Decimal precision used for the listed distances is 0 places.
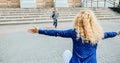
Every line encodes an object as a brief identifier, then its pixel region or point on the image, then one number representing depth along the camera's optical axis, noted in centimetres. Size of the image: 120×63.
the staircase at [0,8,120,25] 1268
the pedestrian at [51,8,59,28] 1035
